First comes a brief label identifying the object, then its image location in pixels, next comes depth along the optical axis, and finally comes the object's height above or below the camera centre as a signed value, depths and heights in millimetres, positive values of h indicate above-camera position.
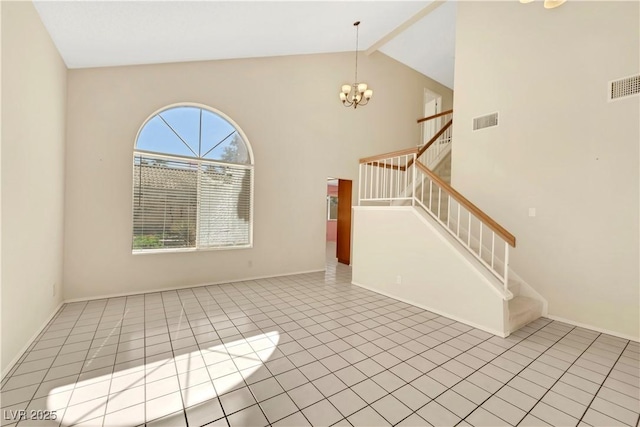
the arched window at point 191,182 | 4352 +463
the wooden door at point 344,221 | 6836 -260
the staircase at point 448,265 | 3195 -746
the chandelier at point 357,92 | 5102 +2330
